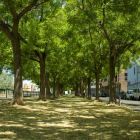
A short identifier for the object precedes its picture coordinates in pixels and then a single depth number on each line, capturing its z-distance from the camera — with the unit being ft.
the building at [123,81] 275.39
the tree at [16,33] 50.49
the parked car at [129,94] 138.15
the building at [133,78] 185.04
